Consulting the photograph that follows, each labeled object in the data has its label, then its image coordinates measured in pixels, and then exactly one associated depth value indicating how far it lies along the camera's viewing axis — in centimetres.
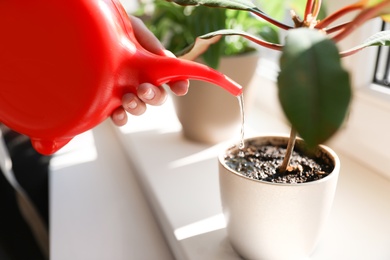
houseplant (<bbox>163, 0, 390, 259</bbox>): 23
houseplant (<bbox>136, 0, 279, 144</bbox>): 67
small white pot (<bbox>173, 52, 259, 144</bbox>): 68
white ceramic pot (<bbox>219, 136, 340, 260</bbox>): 39
